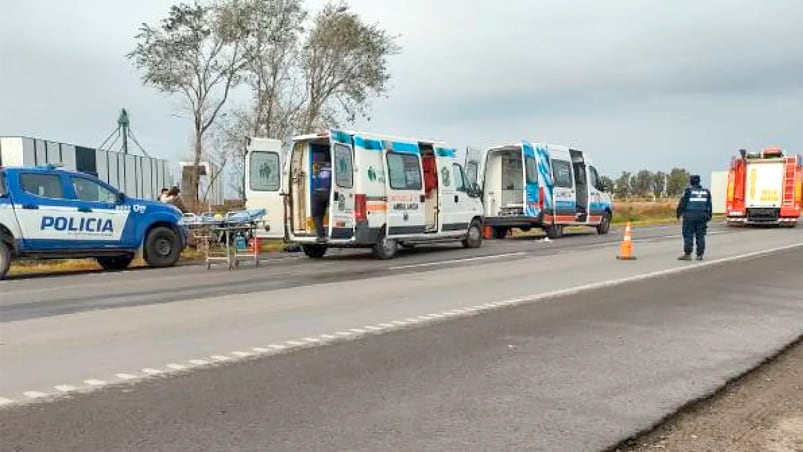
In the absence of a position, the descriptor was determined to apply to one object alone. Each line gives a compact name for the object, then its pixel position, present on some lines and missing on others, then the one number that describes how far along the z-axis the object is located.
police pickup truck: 13.21
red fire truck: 29.84
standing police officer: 15.40
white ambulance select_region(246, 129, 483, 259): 15.63
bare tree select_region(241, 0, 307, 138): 30.42
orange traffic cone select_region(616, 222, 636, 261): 16.09
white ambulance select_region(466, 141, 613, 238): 23.55
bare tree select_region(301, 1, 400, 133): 32.81
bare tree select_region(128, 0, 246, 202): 28.95
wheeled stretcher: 14.45
